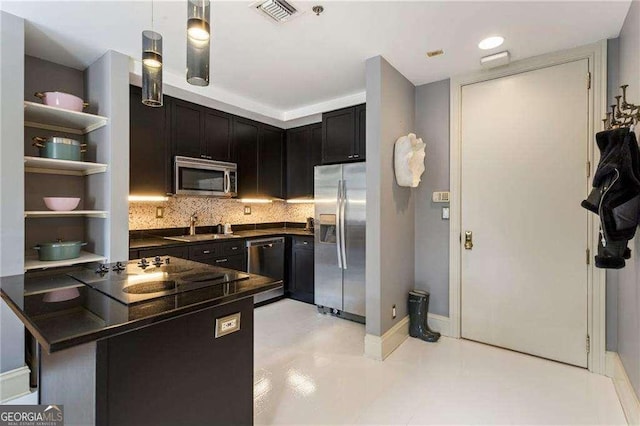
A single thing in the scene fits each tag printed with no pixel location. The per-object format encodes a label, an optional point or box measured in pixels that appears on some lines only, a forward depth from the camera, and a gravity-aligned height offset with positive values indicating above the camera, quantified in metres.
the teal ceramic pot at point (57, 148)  2.46 +0.51
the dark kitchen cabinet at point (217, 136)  3.71 +0.93
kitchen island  1.06 -0.54
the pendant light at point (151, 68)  1.44 +0.68
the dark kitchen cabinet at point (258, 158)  4.09 +0.75
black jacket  1.67 +0.11
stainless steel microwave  3.44 +0.41
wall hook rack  1.73 +0.57
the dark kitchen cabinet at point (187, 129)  3.42 +0.93
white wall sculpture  2.80 +0.47
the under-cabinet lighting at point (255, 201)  4.32 +0.17
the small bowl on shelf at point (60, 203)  2.49 +0.07
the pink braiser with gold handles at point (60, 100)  2.46 +0.89
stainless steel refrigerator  3.38 -0.30
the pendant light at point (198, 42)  1.24 +0.70
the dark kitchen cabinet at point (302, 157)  4.31 +0.78
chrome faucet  3.91 -0.16
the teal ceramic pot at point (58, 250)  2.45 -0.30
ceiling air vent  1.96 +1.31
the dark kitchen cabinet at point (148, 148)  3.12 +0.66
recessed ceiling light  2.39 +1.32
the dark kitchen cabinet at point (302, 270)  4.09 -0.76
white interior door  2.53 +0.01
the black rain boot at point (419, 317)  3.05 -1.02
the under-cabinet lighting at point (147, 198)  3.22 +0.16
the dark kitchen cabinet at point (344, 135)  3.44 +0.88
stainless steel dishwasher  3.86 -0.60
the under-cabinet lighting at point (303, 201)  4.45 +0.17
